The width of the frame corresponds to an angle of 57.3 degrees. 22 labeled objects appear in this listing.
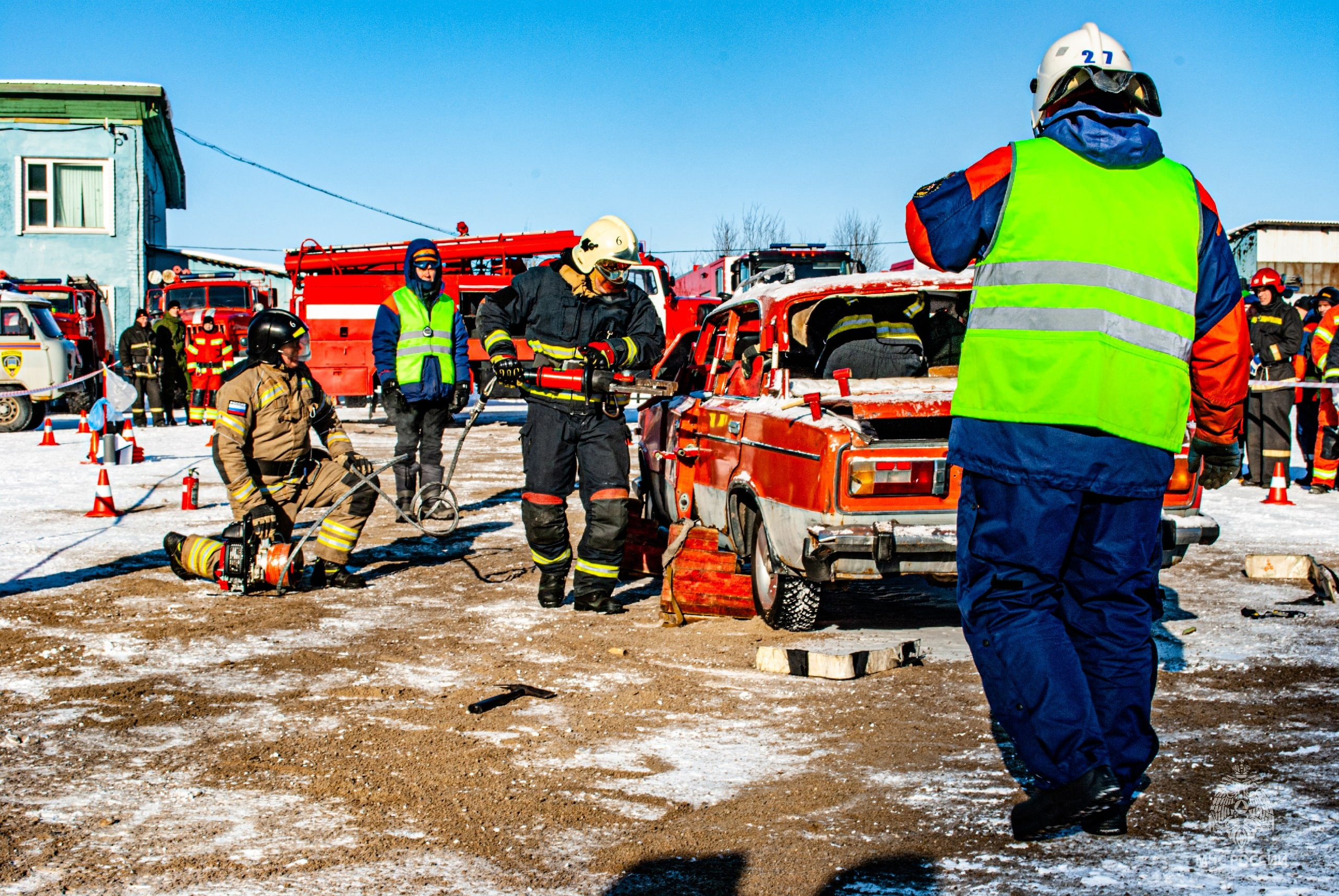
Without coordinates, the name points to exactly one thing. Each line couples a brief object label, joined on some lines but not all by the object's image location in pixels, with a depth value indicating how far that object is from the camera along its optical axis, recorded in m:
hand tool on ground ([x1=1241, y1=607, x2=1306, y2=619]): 6.02
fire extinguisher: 9.83
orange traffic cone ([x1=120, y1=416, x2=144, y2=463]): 13.29
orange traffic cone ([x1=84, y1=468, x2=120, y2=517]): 9.45
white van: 17.94
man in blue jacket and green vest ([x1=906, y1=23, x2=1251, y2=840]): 3.06
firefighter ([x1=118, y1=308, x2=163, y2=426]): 18.08
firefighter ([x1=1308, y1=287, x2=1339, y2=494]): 11.33
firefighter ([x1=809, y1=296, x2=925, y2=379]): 6.23
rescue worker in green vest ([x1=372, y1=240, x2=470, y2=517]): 8.98
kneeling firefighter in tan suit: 6.54
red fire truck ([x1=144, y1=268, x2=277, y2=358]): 23.33
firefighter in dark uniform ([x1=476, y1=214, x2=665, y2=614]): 6.38
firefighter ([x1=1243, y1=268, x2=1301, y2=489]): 11.70
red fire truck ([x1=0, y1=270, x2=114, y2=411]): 20.47
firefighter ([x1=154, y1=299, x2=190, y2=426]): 18.47
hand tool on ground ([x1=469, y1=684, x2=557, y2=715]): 4.47
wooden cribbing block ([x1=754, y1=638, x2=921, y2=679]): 4.91
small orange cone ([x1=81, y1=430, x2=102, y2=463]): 13.19
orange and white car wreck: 5.04
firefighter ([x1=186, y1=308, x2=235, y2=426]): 19.56
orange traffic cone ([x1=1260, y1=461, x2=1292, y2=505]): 10.47
